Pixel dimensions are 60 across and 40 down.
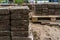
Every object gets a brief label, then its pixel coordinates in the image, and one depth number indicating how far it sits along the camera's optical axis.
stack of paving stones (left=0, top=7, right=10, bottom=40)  1.85
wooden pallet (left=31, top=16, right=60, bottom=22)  3.81
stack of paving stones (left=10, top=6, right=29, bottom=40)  1.86
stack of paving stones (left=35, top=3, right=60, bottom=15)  3.96
